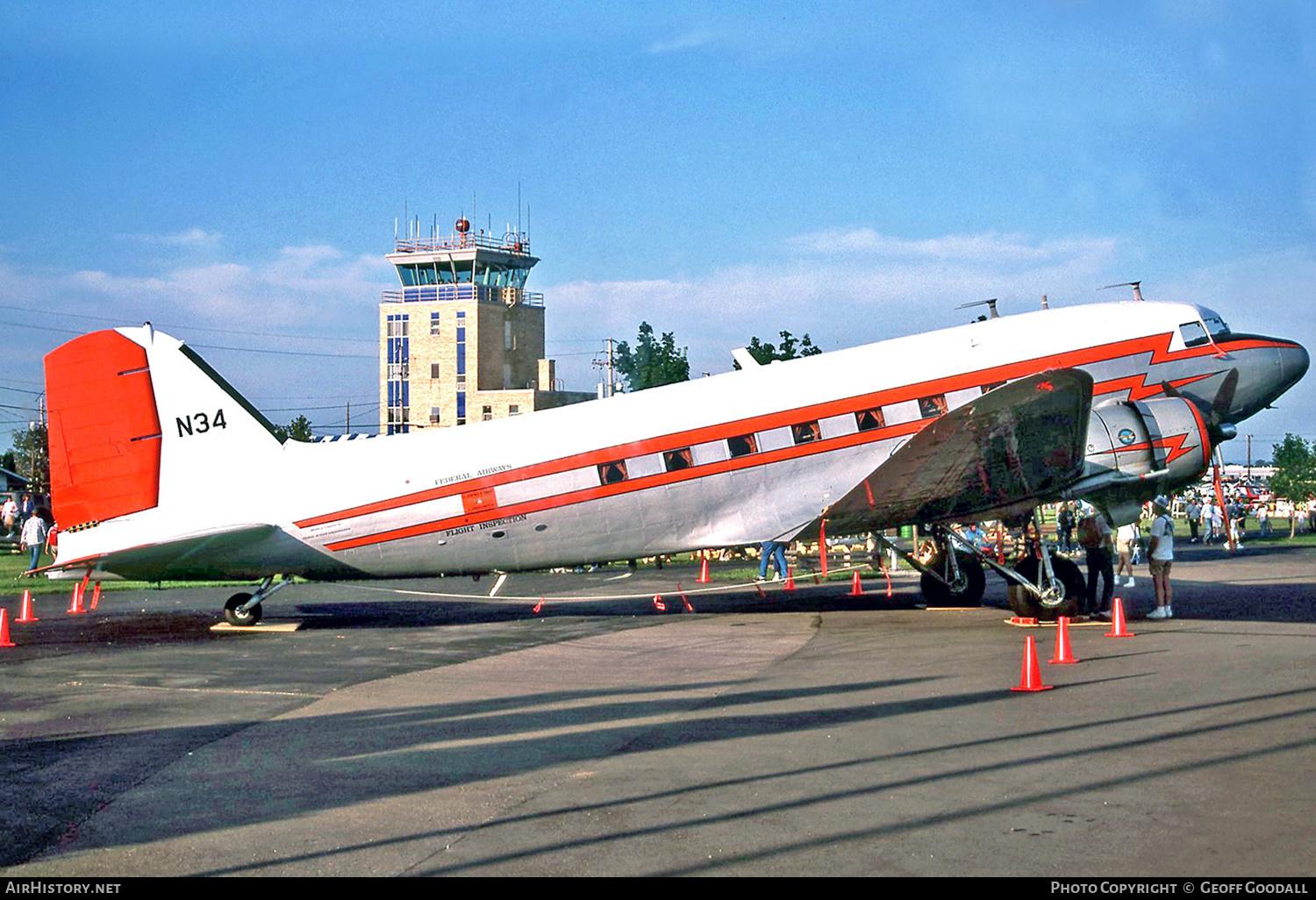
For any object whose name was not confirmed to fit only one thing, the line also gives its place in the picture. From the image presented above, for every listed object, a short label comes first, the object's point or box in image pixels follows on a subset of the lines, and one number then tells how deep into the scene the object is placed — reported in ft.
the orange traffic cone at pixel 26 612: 65.92
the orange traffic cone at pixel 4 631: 54.24
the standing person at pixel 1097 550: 61.00
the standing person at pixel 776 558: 86.58
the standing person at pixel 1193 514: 143.95
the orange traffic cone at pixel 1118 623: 51.08
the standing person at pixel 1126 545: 83.05
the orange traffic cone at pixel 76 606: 69.94
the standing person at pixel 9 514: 163.63
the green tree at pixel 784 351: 156.46
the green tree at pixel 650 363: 182.80
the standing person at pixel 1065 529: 95.71
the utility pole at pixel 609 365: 249.06
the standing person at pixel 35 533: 110.93
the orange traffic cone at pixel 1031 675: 38.40
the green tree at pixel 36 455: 228.02
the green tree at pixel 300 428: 296.92
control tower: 269.64
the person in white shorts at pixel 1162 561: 58.18
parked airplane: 55.57
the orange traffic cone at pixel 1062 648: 44.32
